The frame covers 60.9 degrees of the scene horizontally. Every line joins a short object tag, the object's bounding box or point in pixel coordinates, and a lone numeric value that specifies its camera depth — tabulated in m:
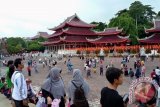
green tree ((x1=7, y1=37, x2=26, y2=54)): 33.64
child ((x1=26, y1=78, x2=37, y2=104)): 2.79
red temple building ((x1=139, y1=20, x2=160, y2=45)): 19.92
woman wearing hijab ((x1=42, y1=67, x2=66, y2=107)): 2.28
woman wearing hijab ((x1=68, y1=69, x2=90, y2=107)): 2.17
